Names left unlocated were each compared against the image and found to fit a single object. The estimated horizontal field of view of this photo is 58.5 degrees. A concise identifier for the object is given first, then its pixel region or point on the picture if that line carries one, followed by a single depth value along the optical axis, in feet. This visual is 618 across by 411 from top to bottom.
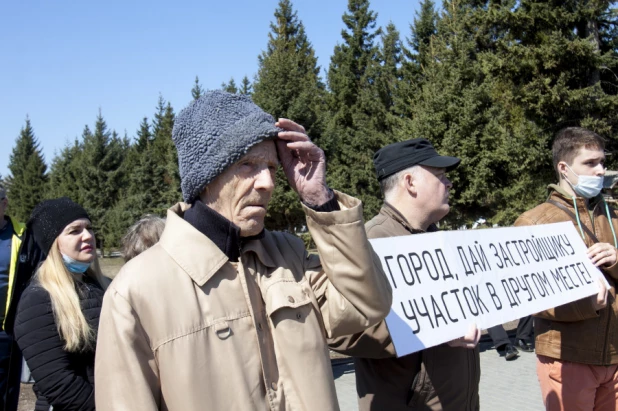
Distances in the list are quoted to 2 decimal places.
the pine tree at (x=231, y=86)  93.86
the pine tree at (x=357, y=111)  99.45
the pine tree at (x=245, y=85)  97.64
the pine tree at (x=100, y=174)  129.18
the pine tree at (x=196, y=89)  81.82
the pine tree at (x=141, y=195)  100.42
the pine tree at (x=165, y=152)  78.98
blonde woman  9.19
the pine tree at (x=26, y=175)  162.50
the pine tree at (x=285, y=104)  77.97
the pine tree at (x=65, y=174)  143.02
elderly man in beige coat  5.09
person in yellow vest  12.22
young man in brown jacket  10.84
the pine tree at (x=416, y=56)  99.25
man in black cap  8.11
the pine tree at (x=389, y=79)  102.01
